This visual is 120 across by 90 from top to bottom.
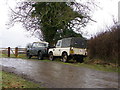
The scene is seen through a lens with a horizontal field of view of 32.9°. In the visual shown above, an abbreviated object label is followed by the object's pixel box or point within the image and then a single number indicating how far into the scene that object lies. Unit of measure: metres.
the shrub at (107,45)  13.10
